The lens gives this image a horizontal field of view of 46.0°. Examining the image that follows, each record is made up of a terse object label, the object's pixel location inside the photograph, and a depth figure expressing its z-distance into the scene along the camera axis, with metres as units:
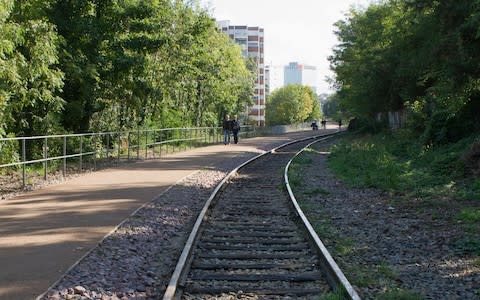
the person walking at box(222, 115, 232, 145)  35.69
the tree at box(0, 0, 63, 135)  12.59
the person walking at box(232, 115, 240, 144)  36.78
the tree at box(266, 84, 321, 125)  121.75
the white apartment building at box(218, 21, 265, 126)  181.00
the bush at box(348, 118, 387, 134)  45.81
